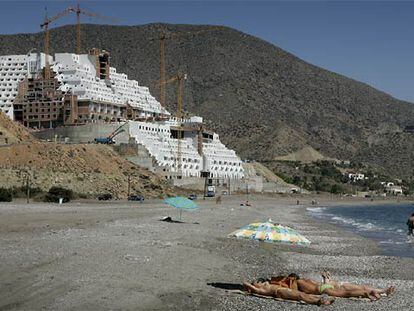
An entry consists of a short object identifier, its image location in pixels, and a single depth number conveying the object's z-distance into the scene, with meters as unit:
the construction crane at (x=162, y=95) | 150.81
